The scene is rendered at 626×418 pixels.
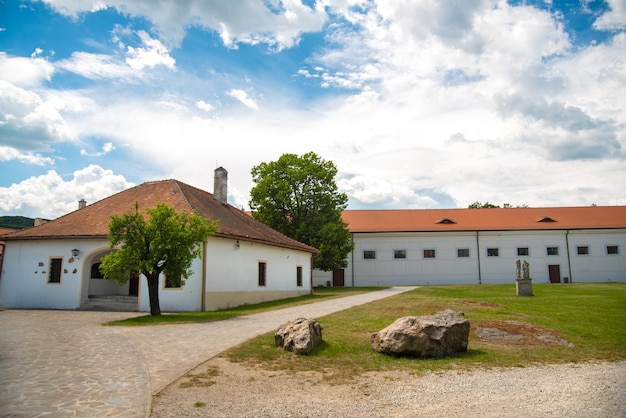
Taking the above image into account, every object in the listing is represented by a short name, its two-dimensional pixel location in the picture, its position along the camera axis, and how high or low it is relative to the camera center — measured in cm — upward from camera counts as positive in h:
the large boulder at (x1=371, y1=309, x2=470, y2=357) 911 -141
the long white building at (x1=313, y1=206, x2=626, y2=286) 4122 +130
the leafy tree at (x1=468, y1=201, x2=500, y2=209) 5708 +815
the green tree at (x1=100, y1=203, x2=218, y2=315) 1523 +84
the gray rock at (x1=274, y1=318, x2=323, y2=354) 929 -142
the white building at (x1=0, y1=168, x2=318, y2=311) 1919 +32
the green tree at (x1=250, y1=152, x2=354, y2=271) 3462 +535
